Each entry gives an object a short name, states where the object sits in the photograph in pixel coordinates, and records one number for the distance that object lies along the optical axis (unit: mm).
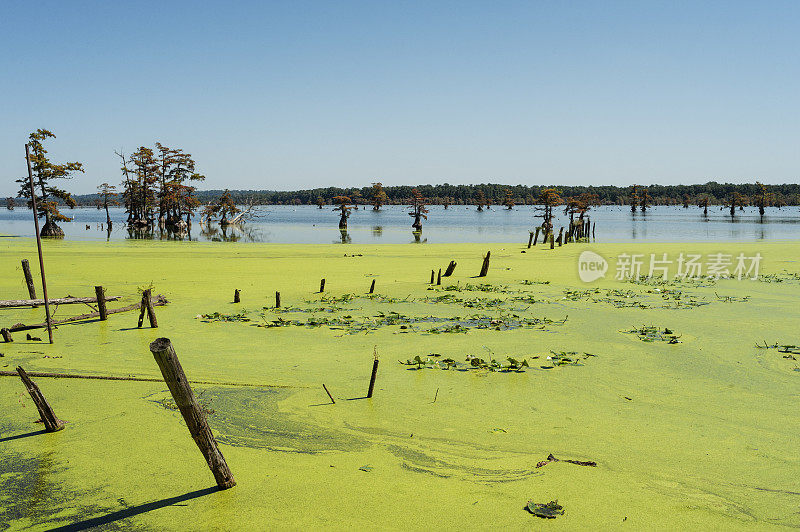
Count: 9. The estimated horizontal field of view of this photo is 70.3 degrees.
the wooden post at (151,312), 10758
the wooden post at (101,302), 11285
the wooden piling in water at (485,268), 19383
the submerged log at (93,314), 9953
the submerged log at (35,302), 11578
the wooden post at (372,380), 6555
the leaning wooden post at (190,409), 4035
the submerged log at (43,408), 5476
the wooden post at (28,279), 13062
